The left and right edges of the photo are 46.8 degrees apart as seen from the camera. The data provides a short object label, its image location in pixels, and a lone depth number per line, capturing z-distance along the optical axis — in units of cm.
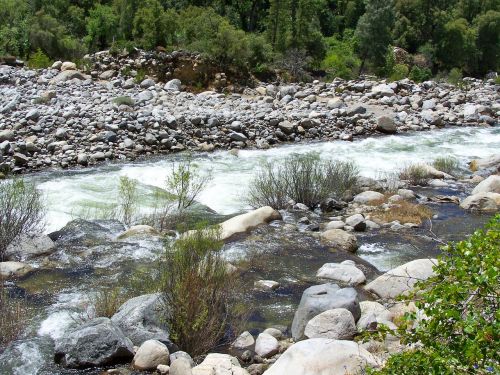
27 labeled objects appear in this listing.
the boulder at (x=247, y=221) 868
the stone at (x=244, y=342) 540
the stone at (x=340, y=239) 839
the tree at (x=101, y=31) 2789
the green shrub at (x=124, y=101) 1725
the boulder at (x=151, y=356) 489
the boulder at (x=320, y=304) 562
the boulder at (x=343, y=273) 704
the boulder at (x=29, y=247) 764
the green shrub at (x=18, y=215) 769
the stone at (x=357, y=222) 938
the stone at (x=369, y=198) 1105
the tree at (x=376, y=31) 3177
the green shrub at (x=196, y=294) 519
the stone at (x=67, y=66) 2278
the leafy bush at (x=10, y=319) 521
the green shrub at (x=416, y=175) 1287
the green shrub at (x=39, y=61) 2314
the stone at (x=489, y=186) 1154
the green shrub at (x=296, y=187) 1064
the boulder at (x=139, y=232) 827
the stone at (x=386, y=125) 1888
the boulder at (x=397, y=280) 644
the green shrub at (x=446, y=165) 1406
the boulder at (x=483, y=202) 1067
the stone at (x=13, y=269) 699
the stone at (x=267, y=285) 691
